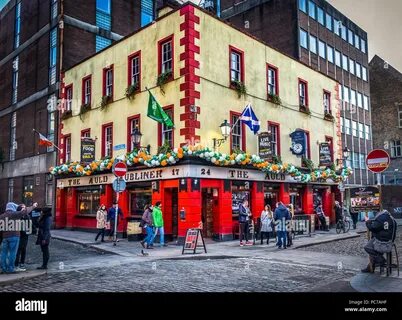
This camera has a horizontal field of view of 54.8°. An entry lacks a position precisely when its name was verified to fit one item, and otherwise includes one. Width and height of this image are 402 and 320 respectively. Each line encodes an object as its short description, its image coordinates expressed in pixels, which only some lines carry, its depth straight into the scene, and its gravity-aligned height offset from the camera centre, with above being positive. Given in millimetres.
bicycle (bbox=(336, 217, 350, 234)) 21945 -1765
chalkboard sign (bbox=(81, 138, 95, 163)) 22047 +2731
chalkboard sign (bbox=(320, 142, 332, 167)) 25078 +2566
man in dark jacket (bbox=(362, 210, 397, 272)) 8898 -832
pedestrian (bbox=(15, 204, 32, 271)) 10798 -1310
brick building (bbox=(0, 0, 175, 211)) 27828 +10659
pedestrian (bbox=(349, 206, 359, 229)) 24234 -1433
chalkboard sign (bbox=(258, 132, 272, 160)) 20031 +2576
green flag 16703 +3677
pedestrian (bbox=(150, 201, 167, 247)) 15688 -942
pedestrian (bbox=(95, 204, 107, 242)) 17303 -1032
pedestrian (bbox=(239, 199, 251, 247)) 16953 -840
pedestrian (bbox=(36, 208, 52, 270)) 10578 -926
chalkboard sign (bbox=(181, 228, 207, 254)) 13816 -1541
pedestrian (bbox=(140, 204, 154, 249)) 15203 -1104
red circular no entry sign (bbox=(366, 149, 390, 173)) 8852 +776
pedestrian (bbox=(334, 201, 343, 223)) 22770 -1041
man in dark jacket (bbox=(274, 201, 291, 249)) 15656 -1010
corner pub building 17547 +3615
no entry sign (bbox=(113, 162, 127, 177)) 15000 +1112
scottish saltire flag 18047 +3575
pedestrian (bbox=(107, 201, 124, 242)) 17517 -887
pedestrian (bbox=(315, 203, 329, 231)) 23578 -1479
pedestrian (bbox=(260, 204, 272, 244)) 16969 -1163
